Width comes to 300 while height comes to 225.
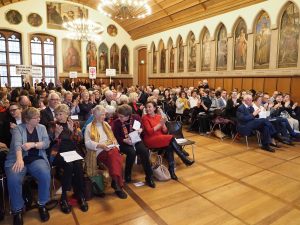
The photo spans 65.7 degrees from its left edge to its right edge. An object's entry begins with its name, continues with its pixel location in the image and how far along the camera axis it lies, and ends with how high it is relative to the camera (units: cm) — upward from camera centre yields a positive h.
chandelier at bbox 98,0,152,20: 965 +346
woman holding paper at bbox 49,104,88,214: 293 -91
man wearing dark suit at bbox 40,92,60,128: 393 -41
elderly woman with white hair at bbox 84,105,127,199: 323 -91
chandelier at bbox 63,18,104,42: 1285 +331
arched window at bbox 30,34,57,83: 1617 +234
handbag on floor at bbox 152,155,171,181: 381 -140
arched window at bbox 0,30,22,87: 1519 +207
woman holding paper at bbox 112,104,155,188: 362 -83
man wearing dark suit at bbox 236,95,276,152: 544 -85
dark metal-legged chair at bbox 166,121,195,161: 480 -86
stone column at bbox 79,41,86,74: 1755 +226
